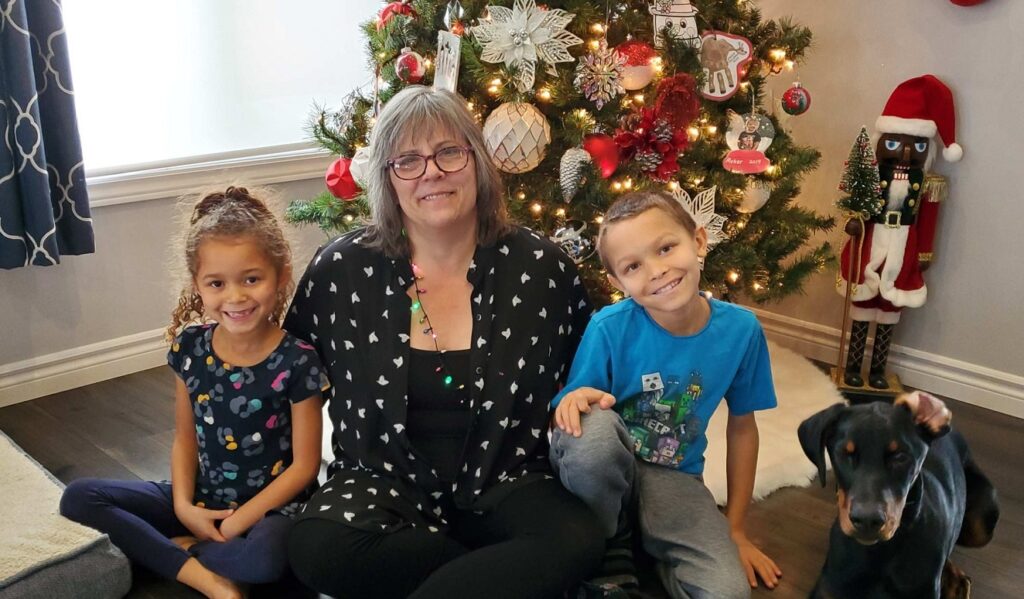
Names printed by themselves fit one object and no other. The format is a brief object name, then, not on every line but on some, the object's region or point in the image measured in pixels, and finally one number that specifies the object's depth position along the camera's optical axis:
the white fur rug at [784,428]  1.98
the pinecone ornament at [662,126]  2.01
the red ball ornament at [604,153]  1.99
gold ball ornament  1.92
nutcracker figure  2.36
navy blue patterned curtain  2.16
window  2.65
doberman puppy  1.27
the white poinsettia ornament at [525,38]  1.92
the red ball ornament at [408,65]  2.07
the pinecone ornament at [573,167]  1.99
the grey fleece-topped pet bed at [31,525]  1.53
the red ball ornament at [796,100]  2.19
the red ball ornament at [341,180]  2.22
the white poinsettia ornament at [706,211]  2.08
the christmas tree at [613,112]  1.98
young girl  1.55
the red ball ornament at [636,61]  1.99
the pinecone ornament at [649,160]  2.02
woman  1.41
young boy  1.45
